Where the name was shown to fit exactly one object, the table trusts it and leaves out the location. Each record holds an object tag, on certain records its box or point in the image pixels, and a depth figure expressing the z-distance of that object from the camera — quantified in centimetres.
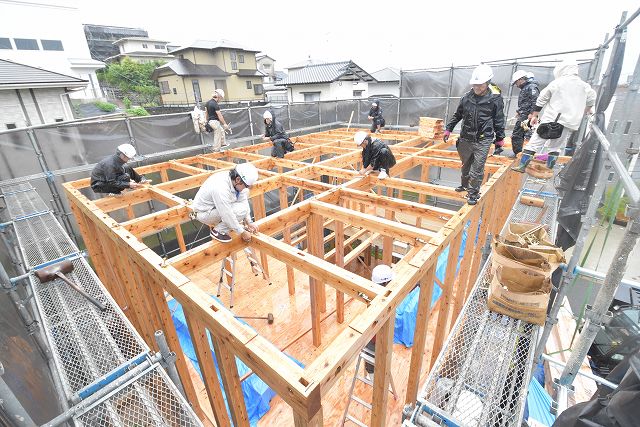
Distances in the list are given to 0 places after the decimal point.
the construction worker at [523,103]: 608
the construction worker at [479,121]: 402
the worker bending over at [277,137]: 830
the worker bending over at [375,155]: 544
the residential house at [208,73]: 2677
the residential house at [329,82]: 2103
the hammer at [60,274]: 321
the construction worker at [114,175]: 513
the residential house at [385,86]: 2515
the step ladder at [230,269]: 560
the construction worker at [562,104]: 468
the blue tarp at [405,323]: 495
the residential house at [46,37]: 2303
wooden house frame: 199
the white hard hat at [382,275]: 379
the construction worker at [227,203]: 334
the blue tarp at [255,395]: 389
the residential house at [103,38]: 4372
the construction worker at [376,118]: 1082
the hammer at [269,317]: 532
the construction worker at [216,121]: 827
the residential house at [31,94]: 1192
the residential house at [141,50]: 3689
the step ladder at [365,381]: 343
